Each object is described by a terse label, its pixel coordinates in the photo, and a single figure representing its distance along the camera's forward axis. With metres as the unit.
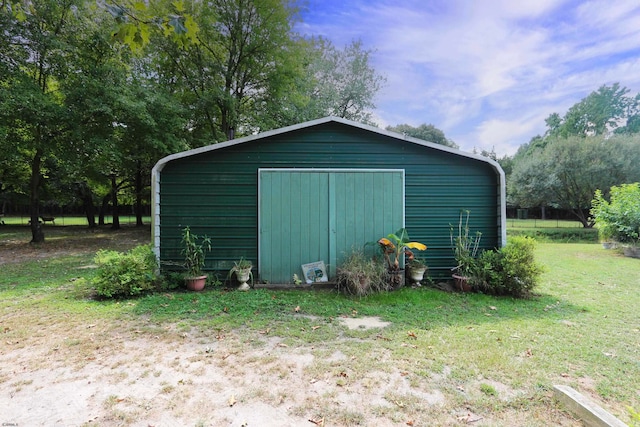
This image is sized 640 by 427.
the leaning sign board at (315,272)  5.63
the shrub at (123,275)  4.74
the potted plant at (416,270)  5.54
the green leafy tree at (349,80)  18.80
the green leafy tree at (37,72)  8.89
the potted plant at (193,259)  5.27
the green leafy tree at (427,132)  31.70
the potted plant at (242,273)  5.36
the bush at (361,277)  5.02
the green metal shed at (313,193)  5.66
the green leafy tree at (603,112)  31.91
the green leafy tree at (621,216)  9.70
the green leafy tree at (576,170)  16.80
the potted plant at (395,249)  5.30
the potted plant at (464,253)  5.30
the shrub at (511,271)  4.95
